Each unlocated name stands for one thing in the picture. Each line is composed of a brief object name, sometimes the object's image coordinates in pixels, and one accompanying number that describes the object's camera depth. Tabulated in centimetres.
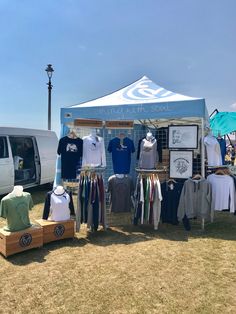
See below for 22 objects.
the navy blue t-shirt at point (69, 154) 594
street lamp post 1076
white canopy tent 566
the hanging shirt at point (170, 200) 577
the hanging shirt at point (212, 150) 635
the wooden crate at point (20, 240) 426
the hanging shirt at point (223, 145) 856
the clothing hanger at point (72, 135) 595
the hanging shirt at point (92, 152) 595
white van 821
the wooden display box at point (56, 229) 482
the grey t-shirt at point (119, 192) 613
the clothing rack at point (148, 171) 594
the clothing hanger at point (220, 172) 603
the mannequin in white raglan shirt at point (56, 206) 504
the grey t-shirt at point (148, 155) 624
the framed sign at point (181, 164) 586
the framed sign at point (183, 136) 591
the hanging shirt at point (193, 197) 565
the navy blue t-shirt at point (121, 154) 631
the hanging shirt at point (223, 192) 589
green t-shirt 441
